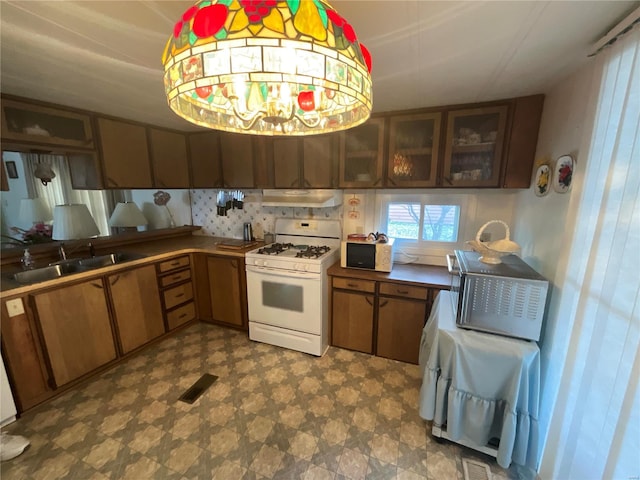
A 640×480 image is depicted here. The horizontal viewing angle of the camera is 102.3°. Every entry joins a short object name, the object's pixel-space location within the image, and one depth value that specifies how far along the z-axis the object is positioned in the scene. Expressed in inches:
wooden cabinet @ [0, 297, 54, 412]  68.2
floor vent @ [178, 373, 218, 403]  79.4
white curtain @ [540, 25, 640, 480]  34.2
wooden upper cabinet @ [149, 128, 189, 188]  109.7
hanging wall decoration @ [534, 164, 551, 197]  65.4
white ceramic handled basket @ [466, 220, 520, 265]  61.8
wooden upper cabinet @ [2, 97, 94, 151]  72.7
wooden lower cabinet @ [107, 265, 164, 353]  91.0
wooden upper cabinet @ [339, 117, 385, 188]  93.3
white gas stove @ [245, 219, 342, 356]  94.8
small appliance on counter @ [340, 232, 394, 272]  93.9
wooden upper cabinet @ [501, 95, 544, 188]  75.1
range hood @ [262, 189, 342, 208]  100.8
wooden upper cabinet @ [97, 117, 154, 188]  93.8
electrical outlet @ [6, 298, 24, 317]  67.7
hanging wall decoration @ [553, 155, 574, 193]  55.2
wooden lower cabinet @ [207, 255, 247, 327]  109.5
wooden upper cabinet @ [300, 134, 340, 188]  99.0
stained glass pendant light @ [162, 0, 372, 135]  22.5
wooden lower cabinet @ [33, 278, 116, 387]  75.1
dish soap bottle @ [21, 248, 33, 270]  84.9
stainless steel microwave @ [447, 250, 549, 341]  55.6
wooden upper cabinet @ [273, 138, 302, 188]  104.0
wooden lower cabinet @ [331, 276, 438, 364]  88.4
